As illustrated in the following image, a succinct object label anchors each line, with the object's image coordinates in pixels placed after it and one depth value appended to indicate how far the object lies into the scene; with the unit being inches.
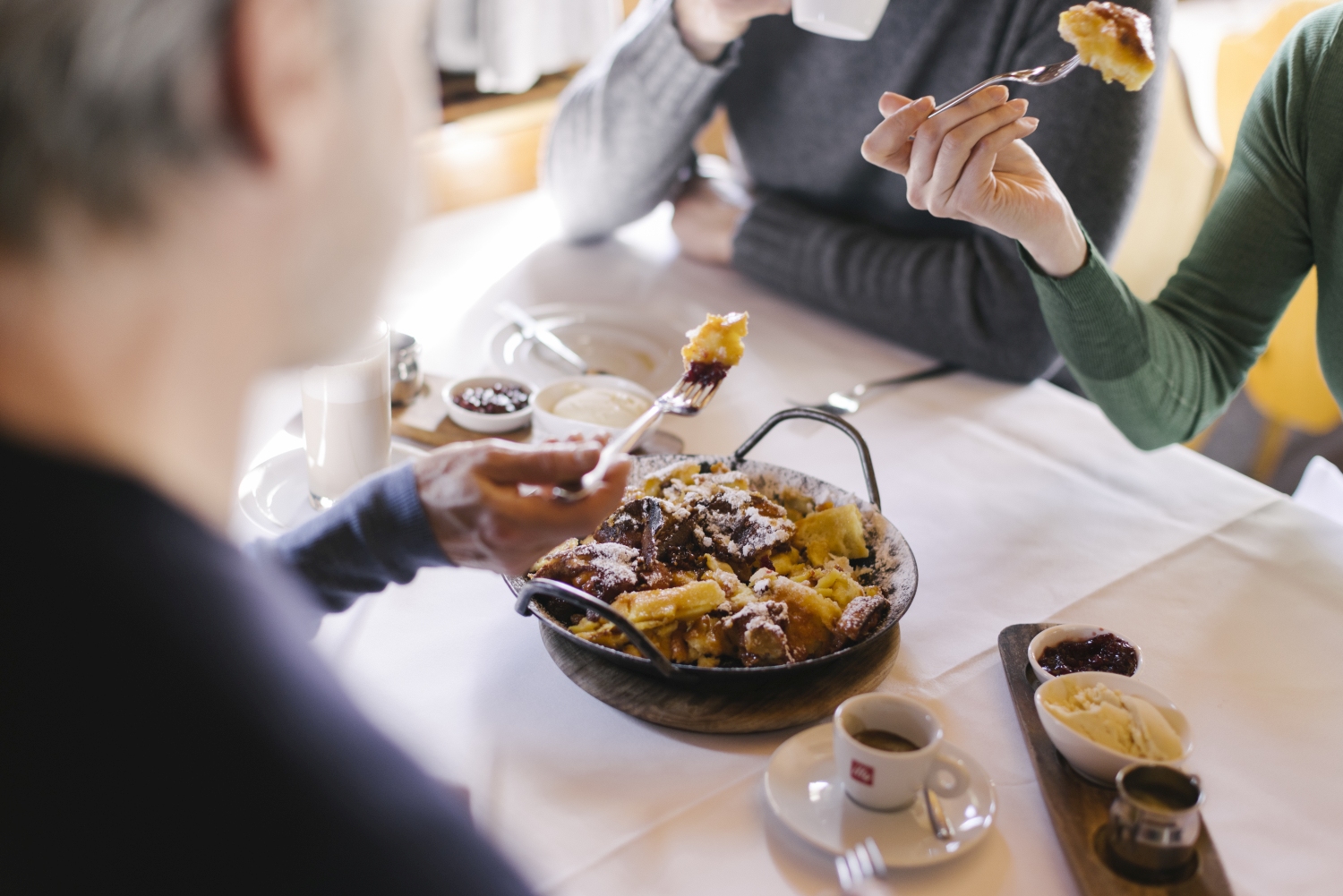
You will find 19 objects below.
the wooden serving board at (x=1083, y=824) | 30.1
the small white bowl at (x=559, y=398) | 50.2
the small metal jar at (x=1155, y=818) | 29.3
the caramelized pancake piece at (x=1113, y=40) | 44.5
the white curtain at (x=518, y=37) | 120.2
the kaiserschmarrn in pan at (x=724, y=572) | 36.1
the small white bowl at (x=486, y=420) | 53.3
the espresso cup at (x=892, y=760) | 30.6
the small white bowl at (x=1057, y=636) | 38.5
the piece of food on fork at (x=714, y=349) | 45.3
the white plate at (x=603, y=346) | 60.6
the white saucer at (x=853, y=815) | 30.7
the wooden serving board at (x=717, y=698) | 35.8
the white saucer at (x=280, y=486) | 46.9
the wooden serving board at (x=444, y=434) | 53.4
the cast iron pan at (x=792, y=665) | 33.6
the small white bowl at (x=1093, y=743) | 32.8
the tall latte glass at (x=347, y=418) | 45.5
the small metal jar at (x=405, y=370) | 54.7
